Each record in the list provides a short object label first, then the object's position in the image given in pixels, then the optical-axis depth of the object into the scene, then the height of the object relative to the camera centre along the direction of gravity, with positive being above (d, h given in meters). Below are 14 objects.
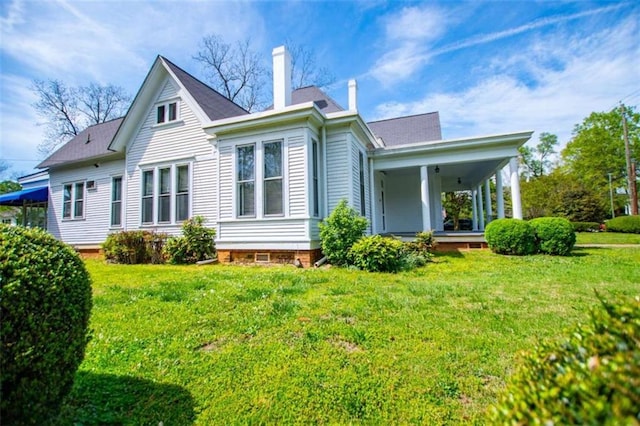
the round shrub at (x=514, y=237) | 8.26 -0.40
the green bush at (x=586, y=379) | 0.68 -0.43
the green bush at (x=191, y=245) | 8.72 -0.39
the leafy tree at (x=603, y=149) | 29.67 +7.52
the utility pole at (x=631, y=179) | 22.28 +3.12
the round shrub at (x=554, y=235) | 7.97 -0.36
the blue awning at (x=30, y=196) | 13.55 +1.85
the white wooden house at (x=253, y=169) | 7.90 +2.12
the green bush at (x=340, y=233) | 7.26 -0.12
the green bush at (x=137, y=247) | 9.20 -0.42
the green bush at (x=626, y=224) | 16.89 -0.22
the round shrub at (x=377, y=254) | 6.61 -0.62
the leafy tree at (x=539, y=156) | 36.66 +8.50
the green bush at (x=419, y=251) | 7.16 -0.70
